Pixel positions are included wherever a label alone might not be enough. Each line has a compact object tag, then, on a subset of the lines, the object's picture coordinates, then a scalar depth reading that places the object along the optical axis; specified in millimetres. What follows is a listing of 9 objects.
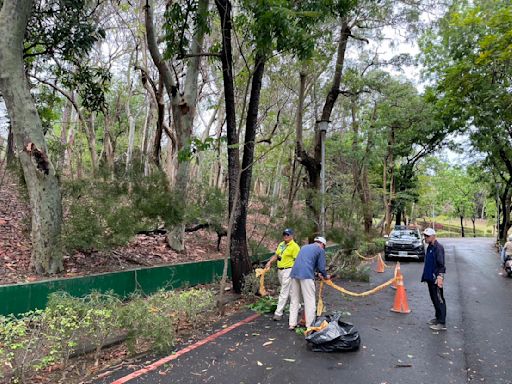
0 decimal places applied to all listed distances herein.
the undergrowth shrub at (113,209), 8133
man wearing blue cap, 7535
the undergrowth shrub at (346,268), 12633
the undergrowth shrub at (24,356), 4199
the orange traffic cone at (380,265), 15055
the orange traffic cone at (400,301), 8445
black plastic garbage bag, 5742
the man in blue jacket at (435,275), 7176
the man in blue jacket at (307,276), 6711
